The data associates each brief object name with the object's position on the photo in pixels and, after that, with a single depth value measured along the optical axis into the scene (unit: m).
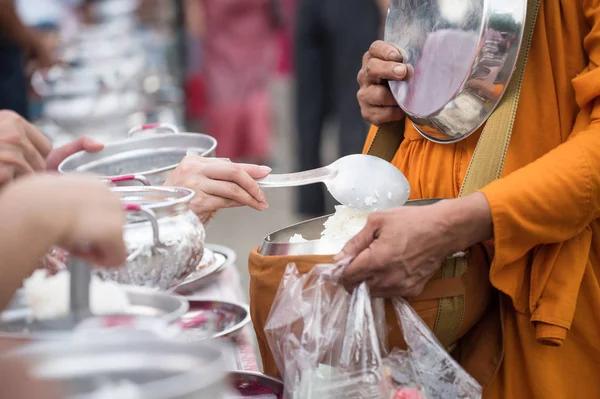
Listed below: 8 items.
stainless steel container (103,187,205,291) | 1.42
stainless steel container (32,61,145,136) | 3.68
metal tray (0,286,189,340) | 1.35
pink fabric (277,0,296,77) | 6.61
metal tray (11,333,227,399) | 1.01
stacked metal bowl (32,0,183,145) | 3.68
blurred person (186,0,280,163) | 6.27
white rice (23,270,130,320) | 1.39
